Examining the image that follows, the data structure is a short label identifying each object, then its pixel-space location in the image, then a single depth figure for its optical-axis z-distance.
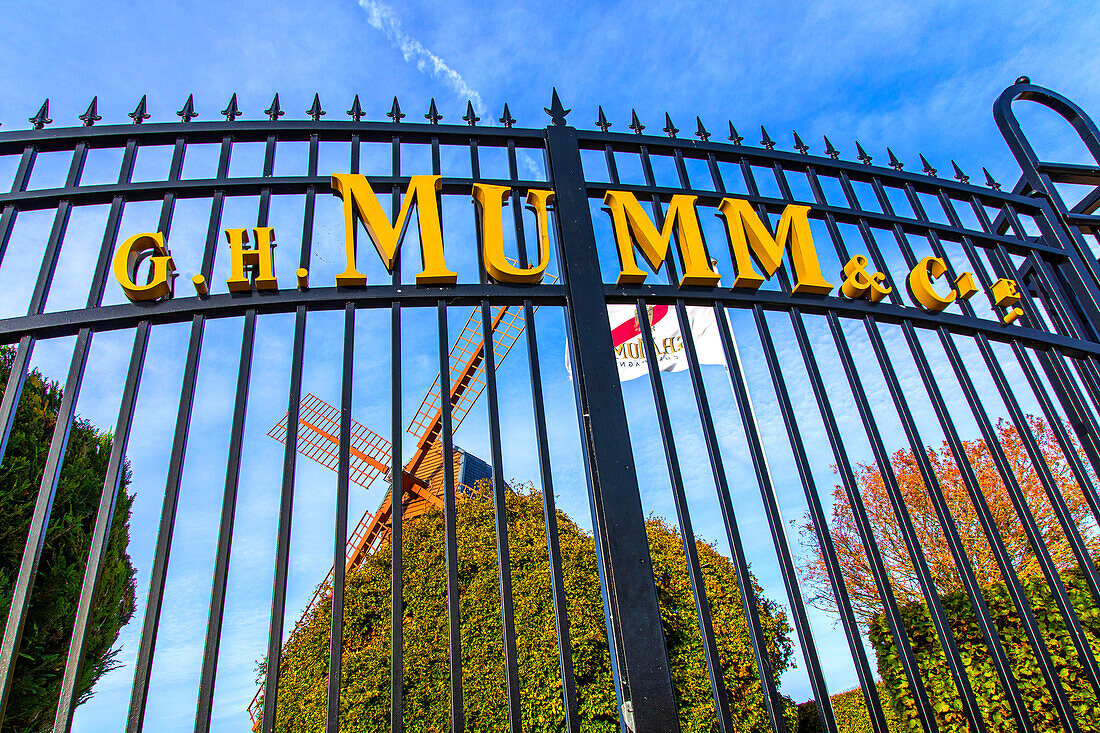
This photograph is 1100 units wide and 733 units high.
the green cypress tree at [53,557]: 6.63
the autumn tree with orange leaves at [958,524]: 11.88
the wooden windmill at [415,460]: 12.91
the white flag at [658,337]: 9.77
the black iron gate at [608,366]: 2.28
